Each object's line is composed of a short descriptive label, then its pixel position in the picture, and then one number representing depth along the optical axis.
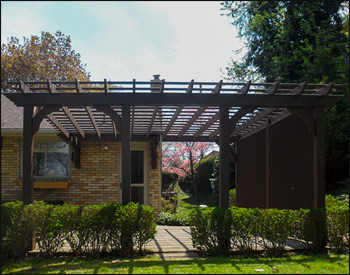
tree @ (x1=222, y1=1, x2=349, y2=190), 11.95
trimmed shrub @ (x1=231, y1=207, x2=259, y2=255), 6.19
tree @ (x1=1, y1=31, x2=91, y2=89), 21.50
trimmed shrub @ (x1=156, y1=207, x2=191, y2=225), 10.87
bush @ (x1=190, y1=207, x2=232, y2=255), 6.17
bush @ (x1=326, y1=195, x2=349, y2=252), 6.35
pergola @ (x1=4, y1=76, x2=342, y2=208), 6.67
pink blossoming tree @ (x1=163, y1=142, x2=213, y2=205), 21.34
